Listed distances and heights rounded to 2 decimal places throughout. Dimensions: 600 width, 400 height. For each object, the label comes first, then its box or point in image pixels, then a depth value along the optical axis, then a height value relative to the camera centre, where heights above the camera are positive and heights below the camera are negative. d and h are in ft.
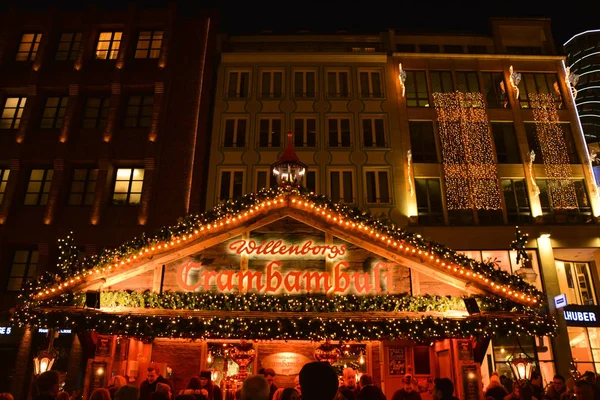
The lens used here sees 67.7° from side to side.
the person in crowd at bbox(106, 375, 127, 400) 29.73 -1.26
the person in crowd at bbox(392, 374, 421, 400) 21.57 -1.32
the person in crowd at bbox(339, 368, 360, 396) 32.62 -0.76
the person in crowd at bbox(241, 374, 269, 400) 12.51 -0.63
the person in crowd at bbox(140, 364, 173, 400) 31.42 -1.23
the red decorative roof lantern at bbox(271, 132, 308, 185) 43.43 +18.22
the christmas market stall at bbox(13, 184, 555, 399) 33.94 +5.98
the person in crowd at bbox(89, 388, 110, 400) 19.90 -1.36
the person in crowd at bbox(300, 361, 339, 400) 11.73 -0.45
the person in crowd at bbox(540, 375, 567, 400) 34.96 -1.47
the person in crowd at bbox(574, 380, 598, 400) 21.44 -0.94
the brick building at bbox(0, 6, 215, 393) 74.33 +39.44
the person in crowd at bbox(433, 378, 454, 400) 18.72 -0.87
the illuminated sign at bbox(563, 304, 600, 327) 71.77 +8.17
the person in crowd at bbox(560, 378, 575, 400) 28.02 -1.53
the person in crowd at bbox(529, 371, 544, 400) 35.60 -1.75
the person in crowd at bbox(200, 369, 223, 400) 32.55 -1.64
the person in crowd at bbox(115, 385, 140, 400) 17.79 -1.13
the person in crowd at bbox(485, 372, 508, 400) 29.09 -1.47
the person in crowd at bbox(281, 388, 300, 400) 15.16 -0.95
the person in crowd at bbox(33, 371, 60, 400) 16.20 -0.77
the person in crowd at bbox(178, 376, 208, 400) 27.20 -1.40
